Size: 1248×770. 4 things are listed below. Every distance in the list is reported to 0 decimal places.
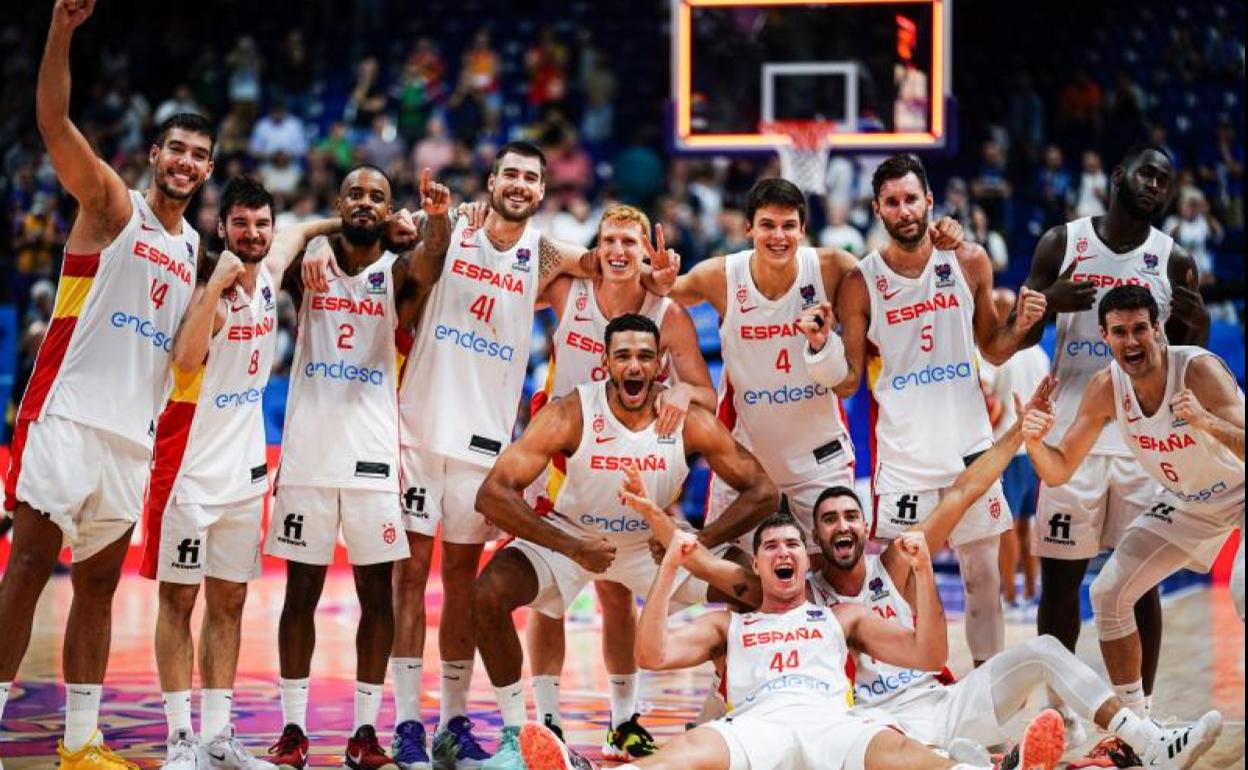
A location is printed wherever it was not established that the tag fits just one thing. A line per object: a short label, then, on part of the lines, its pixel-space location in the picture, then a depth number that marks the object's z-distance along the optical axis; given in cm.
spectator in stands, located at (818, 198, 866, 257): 1666
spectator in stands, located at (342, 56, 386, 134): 2127
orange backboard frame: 1280
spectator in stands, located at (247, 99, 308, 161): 2053
